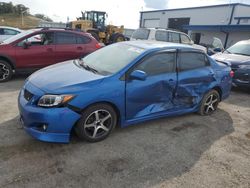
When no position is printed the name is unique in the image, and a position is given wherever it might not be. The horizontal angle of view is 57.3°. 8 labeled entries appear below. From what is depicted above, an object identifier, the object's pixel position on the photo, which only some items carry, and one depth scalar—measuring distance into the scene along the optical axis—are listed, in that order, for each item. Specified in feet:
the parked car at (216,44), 41.87
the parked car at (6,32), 41.98
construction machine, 61.52
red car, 21.61
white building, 69.72
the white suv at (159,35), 36.65
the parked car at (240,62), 23.62
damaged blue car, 10.37
